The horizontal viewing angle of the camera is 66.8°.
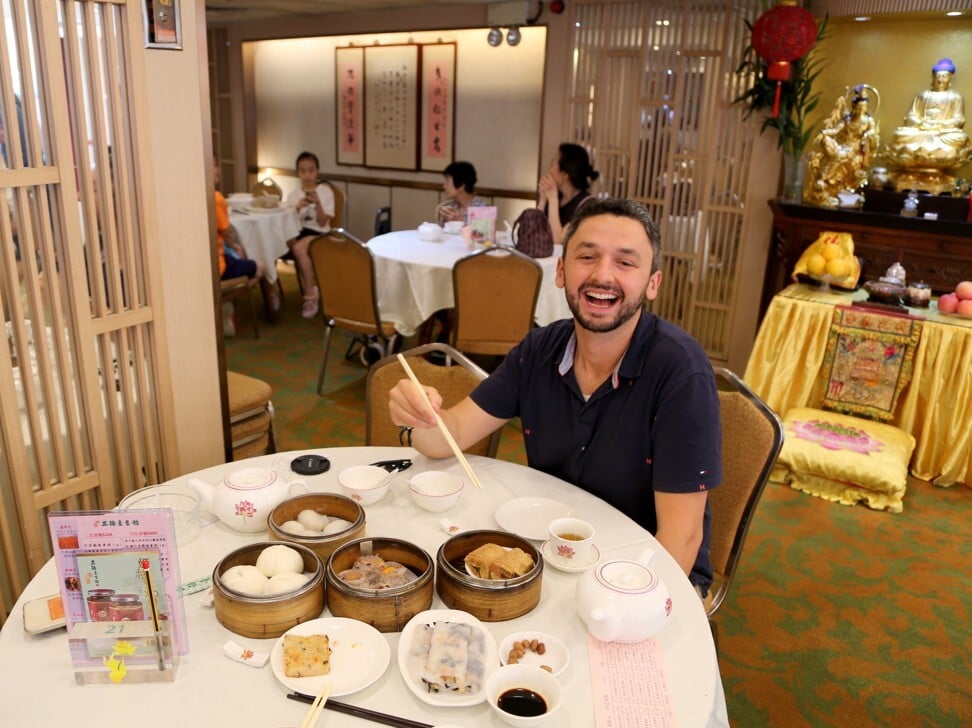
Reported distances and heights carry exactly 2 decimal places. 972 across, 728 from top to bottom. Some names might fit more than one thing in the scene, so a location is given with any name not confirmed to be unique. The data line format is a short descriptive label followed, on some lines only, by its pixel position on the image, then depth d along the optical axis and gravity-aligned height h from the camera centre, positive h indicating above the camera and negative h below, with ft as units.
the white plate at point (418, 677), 3.28 -2.27
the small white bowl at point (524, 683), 3.28 -2.27
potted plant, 13.75 +1.31
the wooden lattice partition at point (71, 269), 5.11 -0.90
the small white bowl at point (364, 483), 4.91 -2.15
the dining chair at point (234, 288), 15.86 -2.84
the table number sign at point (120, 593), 3.30 -1.96
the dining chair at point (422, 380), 6.91 -2.04
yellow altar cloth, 10.80 -2.97
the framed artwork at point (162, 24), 5.66 +0.95
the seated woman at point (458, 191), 16.40 -0.65
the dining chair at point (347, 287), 12.52 -2.20
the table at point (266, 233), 17.37 -1.81
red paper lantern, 12.58 +2.31
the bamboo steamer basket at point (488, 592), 3.78 -2.15
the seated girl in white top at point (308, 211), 19.38 -1.40
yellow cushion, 10.32 -3.92
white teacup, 4.32 -2.17
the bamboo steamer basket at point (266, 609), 3.58 -2.15
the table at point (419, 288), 12.78 -2.15
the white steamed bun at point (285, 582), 3.70 -2.09
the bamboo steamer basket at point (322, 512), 4.10 -2.06
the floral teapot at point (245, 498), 4.47 -2.04
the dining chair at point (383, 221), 19.16 -1.56
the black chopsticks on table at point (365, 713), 3.18 -2.34
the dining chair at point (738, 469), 5.81 -2.29
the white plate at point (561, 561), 4.30 -2.25
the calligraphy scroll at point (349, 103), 22.48 +1.63
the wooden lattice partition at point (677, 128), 14.97 +0.86
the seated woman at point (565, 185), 14.29 -0.36
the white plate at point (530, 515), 4.72 -2.25
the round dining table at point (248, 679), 3.19 -2.33
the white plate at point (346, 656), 3.32 -2.28
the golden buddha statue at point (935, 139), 12.62 +0.69
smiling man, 4.92 -1.61
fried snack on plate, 3.36 -2.23
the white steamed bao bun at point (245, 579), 3.69 -2.08
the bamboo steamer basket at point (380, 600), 3.66 -2.14
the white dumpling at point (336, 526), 4.29 -2.09
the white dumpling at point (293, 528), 4.24 -2.09
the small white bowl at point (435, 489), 4.84 -2.15
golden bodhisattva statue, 13.06 +0.45
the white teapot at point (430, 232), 14.99 -1.41
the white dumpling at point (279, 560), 3.83 -2.05
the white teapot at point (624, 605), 3.62 -2.09
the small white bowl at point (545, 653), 3.52 -2.28
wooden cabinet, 12.28 -1.05
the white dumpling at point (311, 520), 4.37 -2.10
